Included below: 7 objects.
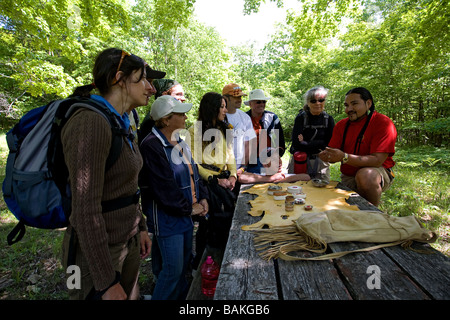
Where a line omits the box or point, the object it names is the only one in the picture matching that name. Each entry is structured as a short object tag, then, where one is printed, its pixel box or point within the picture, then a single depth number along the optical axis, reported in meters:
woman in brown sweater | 1.07
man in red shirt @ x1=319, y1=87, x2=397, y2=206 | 3.08
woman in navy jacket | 2.10
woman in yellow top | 2.89
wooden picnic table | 1.18
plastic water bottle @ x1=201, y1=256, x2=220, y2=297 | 2.25
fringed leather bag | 1.57
